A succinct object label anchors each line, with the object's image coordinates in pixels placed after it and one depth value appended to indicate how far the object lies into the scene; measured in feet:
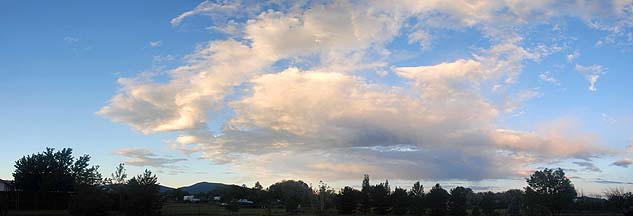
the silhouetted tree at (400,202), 270.67
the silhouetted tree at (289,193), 261.07
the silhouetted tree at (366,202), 283.38
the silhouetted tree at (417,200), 253.01
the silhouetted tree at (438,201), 245.04
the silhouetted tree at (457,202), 244.42
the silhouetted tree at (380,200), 279.69
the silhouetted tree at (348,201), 284.61
